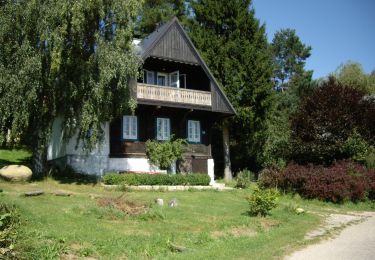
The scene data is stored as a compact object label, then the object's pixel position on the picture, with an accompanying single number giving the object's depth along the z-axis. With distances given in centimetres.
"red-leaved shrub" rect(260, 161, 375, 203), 2259
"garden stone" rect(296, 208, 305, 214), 1788
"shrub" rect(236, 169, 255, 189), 2850
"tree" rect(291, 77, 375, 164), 2681
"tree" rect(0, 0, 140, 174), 2062
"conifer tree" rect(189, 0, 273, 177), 3275
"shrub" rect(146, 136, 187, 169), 2795
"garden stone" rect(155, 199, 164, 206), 1681
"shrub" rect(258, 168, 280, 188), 2544
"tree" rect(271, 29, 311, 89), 6606
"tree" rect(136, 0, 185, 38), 4375
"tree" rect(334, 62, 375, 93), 5777
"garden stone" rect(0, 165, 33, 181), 2108
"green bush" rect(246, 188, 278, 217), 1576
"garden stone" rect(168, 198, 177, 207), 1697
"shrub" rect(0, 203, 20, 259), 857
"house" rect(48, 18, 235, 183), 2717
